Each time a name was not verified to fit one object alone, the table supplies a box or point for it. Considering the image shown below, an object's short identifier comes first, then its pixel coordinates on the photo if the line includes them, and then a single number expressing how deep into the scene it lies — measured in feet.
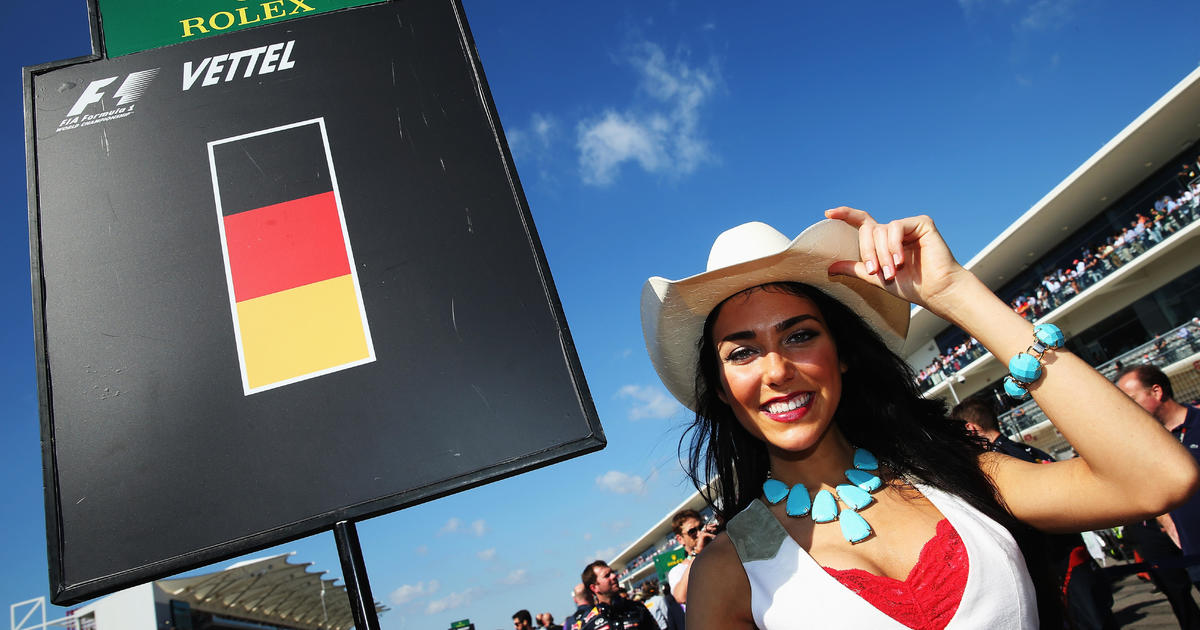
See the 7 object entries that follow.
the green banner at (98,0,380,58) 5.06
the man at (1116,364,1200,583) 11.96
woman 4.62
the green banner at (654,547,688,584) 47.46
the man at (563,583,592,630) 20.79
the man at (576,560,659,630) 18.61
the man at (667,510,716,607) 17.75
